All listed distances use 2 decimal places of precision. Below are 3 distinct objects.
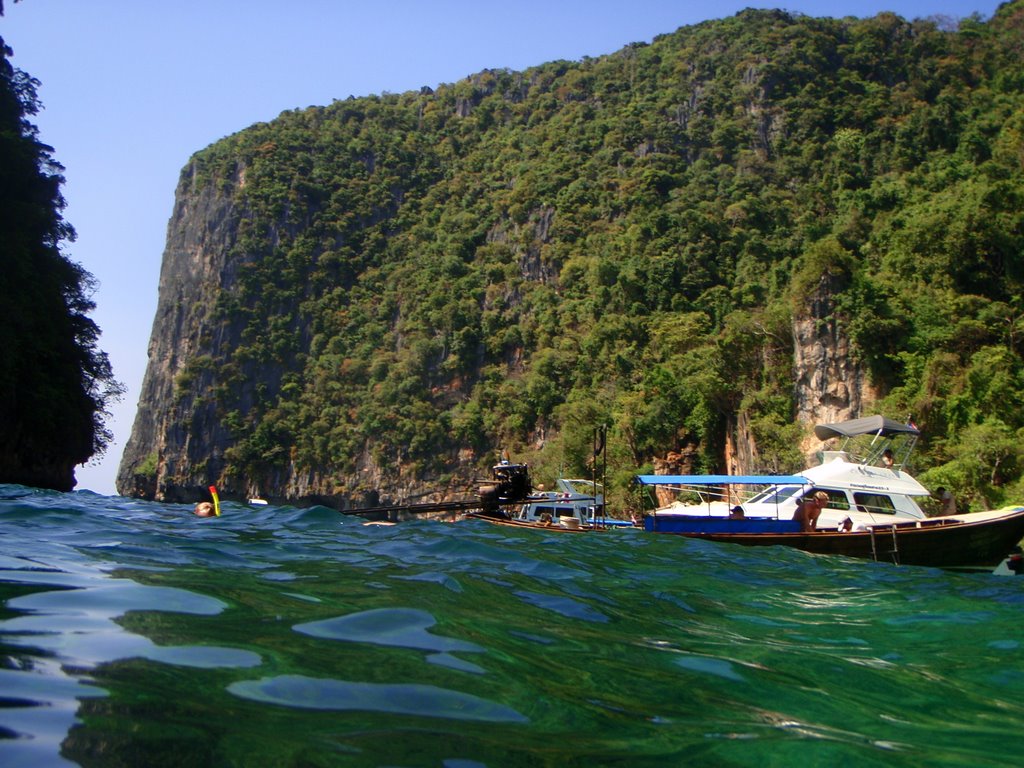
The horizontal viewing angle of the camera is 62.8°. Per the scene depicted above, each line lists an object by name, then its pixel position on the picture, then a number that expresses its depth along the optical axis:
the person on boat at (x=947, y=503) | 16.28
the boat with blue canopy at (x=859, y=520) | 13.92
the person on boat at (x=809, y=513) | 14.75
